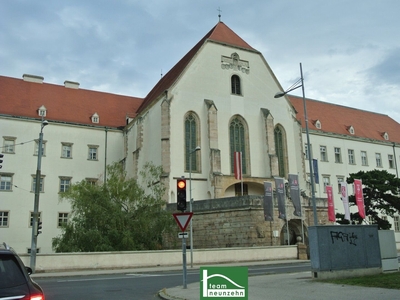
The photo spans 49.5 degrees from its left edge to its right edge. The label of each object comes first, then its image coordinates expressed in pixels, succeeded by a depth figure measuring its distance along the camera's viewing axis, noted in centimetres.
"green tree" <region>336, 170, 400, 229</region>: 3781
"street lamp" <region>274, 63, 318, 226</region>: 2235
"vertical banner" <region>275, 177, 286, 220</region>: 3038
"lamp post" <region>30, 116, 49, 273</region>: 2056
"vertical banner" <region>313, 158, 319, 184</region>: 3262
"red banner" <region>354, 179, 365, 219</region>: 3634
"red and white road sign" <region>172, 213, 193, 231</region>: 1292
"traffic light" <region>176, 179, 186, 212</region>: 1298
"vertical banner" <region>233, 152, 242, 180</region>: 3622
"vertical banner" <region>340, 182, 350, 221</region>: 3494
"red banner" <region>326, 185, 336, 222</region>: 3420
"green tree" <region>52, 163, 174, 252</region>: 2595
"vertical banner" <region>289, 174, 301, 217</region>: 3169
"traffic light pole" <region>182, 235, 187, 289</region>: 1285
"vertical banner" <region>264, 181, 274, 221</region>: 2950
